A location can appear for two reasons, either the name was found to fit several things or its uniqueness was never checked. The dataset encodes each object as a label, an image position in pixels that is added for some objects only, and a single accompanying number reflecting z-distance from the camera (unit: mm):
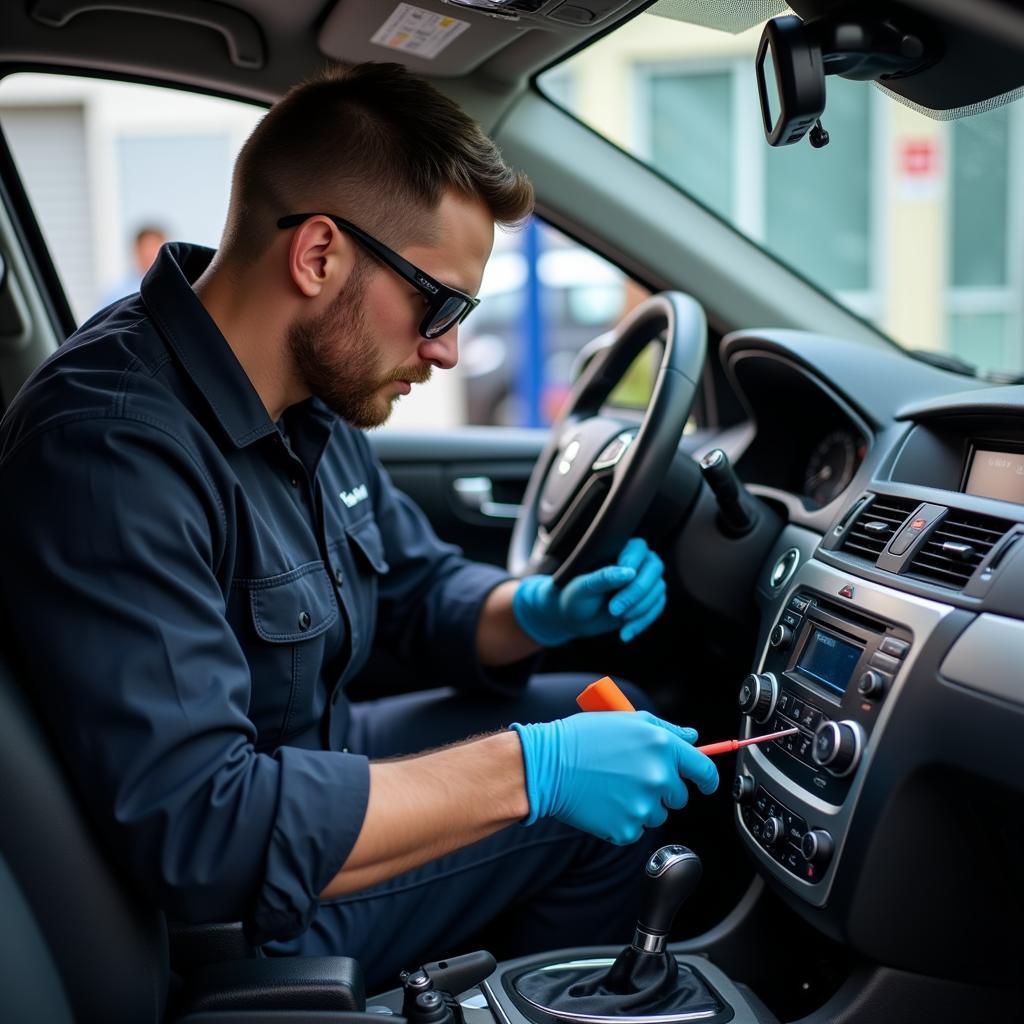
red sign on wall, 6914
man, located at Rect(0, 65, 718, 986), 1012
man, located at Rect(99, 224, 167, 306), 5492
